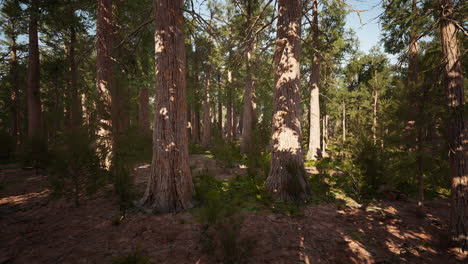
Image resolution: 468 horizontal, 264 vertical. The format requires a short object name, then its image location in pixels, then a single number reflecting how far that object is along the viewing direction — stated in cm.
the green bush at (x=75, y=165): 499
